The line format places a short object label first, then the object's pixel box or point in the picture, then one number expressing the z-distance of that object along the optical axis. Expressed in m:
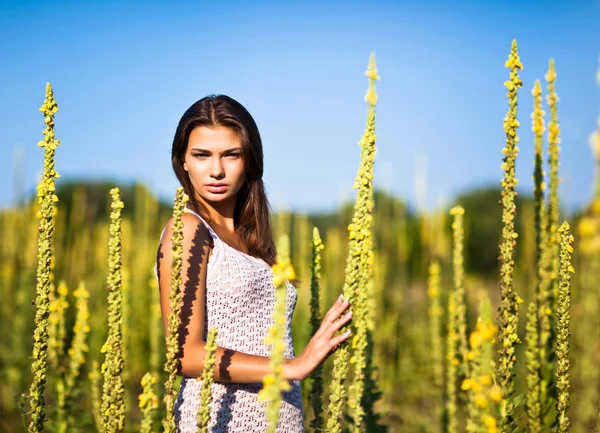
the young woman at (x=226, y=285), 2.32
